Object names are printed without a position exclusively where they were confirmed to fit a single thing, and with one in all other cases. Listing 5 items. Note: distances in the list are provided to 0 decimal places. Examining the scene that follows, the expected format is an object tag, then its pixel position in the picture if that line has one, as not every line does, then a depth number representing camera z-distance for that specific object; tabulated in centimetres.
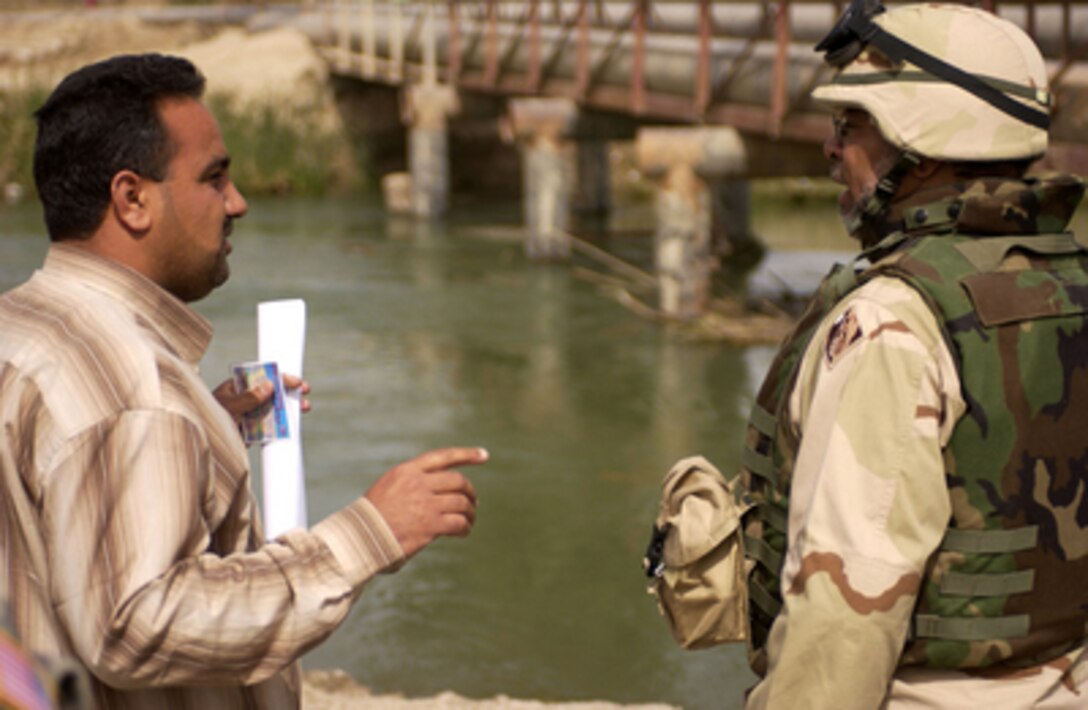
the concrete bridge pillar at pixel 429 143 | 1830
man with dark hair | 177
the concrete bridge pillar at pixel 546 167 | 1392
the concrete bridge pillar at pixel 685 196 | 1066
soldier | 197
